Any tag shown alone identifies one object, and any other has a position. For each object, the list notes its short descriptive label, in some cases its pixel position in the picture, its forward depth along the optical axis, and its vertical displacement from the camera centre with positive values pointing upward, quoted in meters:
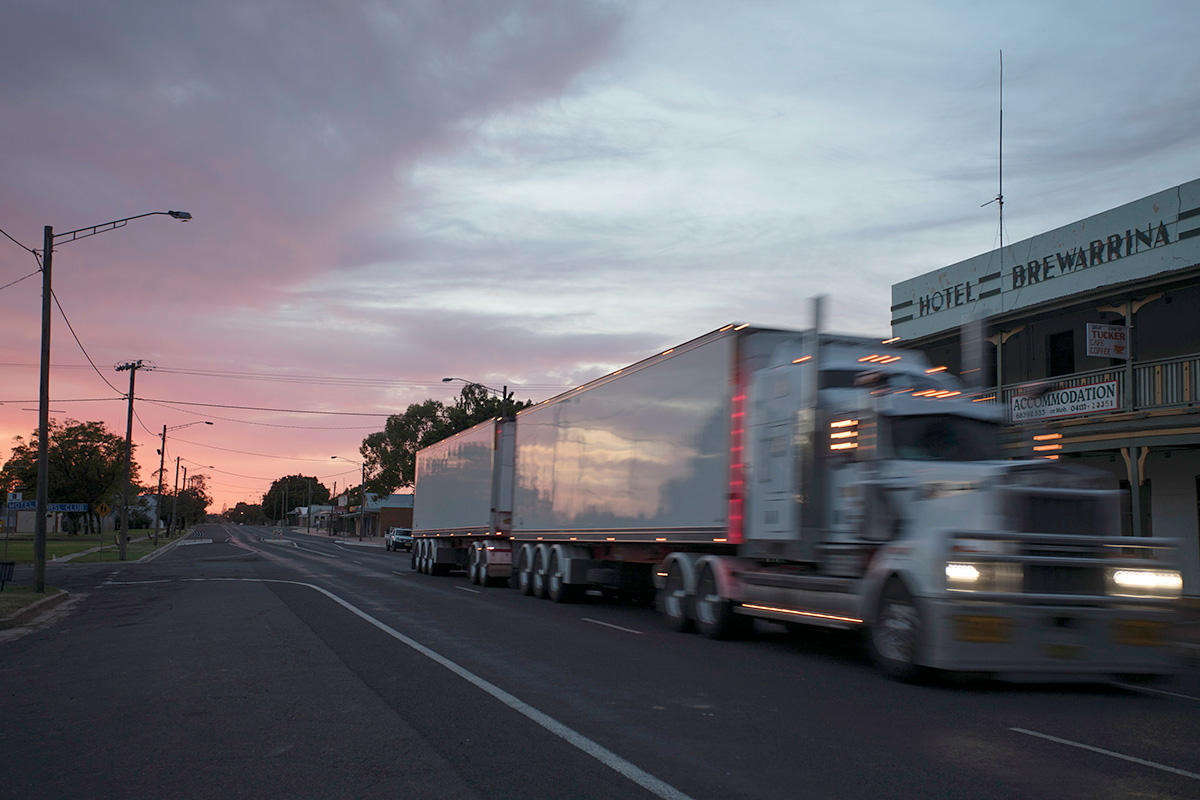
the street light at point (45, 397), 21.78 +1.70
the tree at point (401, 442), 91.00 +3.36
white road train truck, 9.63 -0.38
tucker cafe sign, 20.50 +3.12
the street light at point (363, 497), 99.18 -2.21
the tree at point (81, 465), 84.06 +0.70
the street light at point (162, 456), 69.19 +1.36
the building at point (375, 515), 106.19 -4.65
